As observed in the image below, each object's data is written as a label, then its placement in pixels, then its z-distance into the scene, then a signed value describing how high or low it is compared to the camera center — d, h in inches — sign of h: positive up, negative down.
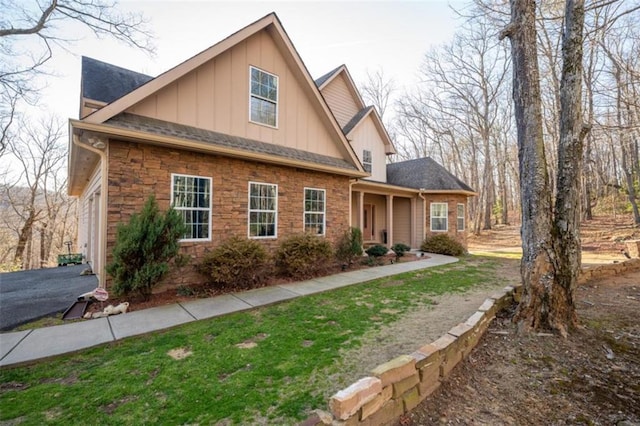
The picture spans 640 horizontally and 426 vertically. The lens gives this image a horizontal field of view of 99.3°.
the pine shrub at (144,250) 198.7 -22.3
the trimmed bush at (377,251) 420.5 -47.6
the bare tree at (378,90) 1034.1 +501.1
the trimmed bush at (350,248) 370.3 -37.6
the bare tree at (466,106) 845.2 +393.8
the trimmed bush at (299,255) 295.4 -38.0
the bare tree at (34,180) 729.6 +114.6
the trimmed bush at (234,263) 243.0 -39.4
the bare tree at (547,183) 156.3 +22.1
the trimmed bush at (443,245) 510.6 -48.3
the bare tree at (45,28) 393.4 +290.1
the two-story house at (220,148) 222.1 +68.7
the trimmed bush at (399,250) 434.8 -47.3
